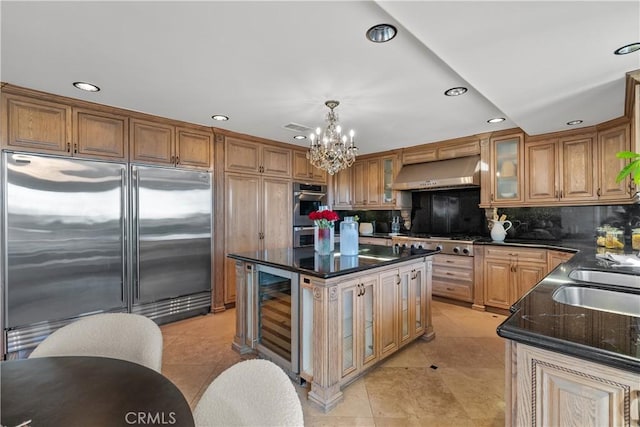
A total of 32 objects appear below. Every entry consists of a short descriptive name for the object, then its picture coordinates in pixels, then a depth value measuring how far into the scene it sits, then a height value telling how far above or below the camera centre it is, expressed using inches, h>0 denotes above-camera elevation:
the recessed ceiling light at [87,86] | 95.2 +43.9
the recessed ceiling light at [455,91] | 96.6 +42.6
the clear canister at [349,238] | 97.6 -8.3
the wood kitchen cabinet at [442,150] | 159.2 +37.9
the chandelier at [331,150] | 108.1 +24.7
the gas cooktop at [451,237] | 155.9 -13.2
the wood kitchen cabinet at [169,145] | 123.4 +32.7
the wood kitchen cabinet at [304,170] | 183.0 +29.4
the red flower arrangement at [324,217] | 93.8 -1.0
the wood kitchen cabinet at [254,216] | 150.6 -0.8
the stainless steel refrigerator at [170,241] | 121.2 -12.2
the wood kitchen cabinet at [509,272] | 130.3 -28.0
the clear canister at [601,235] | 116.0 -9.8
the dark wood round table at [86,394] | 28.8 -20.7
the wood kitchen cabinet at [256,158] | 152.7 +32.4
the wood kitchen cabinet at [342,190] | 213.9 +18.1
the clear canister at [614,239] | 110.5 -10.2
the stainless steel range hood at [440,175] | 156.5 +23.0
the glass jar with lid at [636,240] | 103.0 -9.8
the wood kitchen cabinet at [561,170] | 127.4 +20.6
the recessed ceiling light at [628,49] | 62.6 +37.0
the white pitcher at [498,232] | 148.0 -9.7
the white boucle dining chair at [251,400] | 29.9 -20.7
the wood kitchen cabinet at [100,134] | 109.8 +32.4
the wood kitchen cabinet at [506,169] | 145.2 +23.1
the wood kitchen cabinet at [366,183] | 201.5 +22.6
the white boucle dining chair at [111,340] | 48.1 -21.9
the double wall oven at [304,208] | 181.5 +4.0
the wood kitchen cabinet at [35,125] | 96.7 +32.2
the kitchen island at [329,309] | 74.4 -29.5
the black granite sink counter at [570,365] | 31.6 -18.5
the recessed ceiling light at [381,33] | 64.3 +42.1
